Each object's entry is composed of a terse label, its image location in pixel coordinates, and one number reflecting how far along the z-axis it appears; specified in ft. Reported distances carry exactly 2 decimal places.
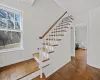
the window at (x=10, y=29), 6.54
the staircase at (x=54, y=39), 6.18
